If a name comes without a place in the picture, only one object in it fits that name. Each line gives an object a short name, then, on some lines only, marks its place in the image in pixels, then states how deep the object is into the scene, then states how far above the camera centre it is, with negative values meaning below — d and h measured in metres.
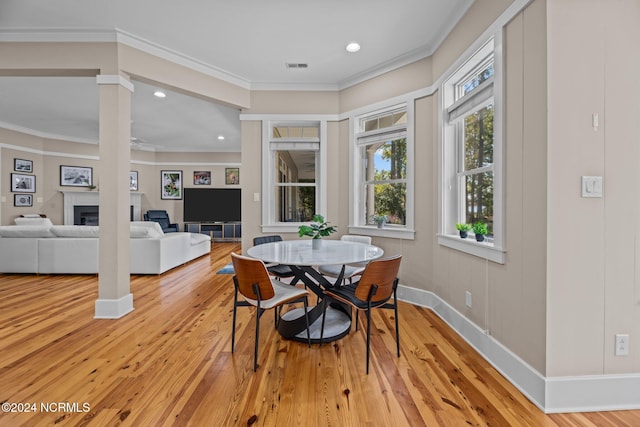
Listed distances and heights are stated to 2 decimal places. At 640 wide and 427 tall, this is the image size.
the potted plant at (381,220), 3.61 -0.12
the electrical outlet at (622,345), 1.58 -0.74
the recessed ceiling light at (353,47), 3.03 +1.76
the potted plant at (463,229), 2.49 -0.16
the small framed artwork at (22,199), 6.29 +0.20
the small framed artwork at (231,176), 8.75 +1.03
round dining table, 2.11 -0.37
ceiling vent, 3.44 +1.77
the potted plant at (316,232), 2.56 -0.20
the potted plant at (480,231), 2.21 -0.16
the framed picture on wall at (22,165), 6.28 +0.97
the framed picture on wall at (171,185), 8.53 +0.73
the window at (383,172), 3.40 +0.49
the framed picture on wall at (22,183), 6.26 +0.57
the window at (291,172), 4.01 +0.55
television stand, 8.52 -0.61
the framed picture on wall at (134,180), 7.99 +0.81
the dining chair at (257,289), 1.90 -0.55
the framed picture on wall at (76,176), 7.18 +0.85
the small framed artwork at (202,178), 8.66 +0.96
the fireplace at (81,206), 7.15 +0.08
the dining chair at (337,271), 2.62 -0.59
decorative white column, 2.81 +0.11
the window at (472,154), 2.02 +0.50
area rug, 4.74 -1.02
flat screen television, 8.39 +0.16
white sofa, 4.44 -0.64
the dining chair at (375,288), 1.89 -0.54
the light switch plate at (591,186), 1.57 +0.14
